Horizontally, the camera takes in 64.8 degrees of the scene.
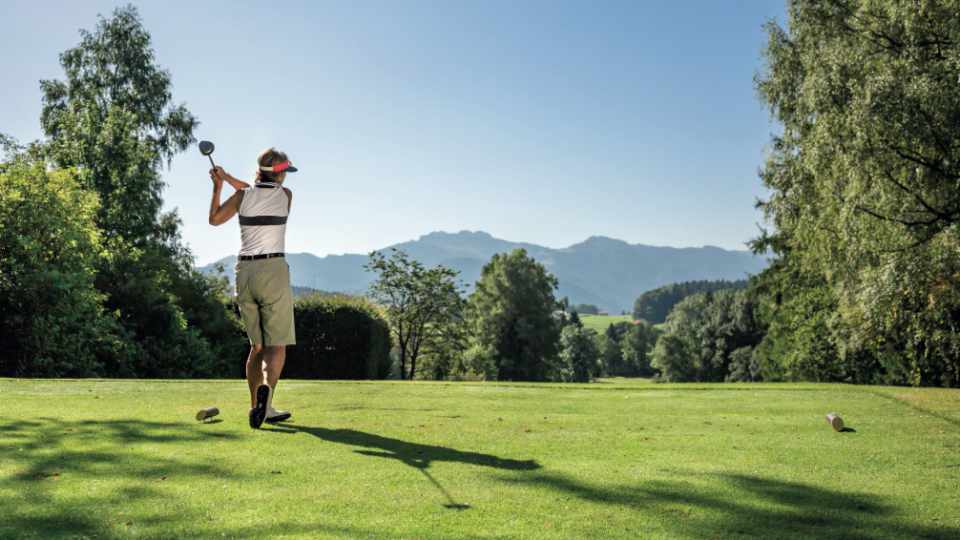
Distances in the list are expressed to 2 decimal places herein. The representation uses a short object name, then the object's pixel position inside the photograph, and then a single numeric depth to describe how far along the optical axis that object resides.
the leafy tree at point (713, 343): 87.25
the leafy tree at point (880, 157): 18.34
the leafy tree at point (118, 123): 36.28
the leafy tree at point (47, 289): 19.14
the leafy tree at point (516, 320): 66.12
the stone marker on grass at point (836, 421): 7.90
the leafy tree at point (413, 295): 54.69
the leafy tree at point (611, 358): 164.50
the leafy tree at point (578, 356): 116.62
